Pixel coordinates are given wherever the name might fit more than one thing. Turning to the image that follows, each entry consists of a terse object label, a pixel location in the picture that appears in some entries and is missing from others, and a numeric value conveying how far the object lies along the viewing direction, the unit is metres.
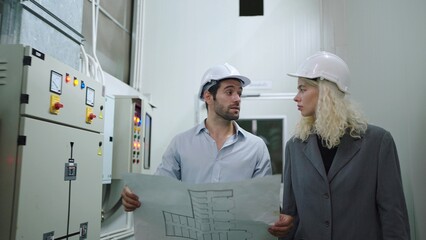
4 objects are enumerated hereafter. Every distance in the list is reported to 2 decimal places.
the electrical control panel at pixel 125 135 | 2.78
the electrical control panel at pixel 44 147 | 1.43
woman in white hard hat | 1.27
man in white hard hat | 1.71
